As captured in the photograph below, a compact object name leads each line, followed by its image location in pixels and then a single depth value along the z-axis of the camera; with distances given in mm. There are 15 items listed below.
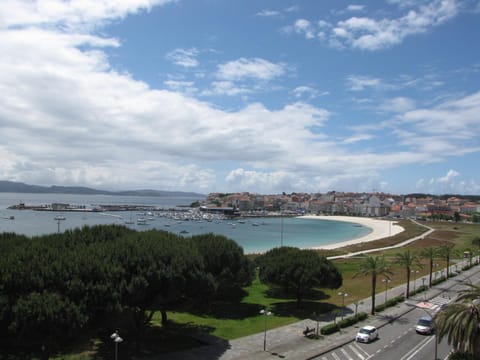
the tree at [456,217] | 187425
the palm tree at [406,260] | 40016
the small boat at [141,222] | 163462
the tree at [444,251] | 51656
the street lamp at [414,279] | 44081
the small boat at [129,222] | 158850
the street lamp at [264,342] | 24762
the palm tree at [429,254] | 46769
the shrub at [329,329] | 28344
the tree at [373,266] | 34969
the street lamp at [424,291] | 39738
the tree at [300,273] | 35125
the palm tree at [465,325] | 17266
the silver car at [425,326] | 28516
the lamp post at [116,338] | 18062
